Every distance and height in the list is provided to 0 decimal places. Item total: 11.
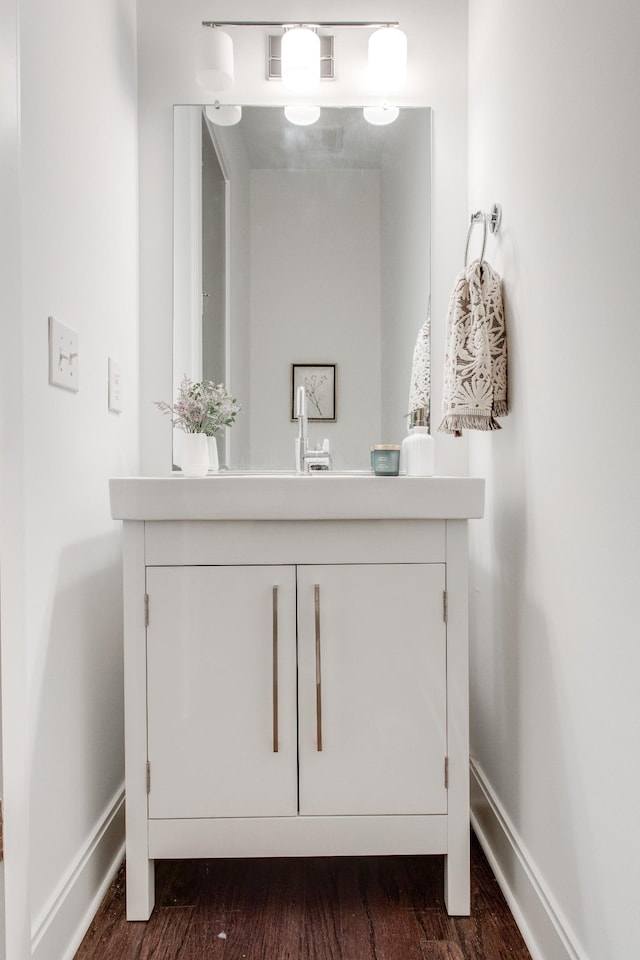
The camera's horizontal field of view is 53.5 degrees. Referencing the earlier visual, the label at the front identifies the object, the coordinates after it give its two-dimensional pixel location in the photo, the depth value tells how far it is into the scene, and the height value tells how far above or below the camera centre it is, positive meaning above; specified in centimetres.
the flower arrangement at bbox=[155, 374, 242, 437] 157 +15
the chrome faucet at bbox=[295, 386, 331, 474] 164 +4
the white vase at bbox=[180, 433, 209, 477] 157 +3
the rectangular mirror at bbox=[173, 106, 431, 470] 174 +54
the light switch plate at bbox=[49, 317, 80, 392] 112 +20
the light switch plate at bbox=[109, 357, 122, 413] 149 +19
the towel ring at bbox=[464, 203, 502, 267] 144 +57
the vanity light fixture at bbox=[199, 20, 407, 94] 166 +109
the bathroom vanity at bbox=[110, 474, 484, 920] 121 -42
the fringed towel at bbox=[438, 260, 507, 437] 133 +23
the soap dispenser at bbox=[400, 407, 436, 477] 163 +3
